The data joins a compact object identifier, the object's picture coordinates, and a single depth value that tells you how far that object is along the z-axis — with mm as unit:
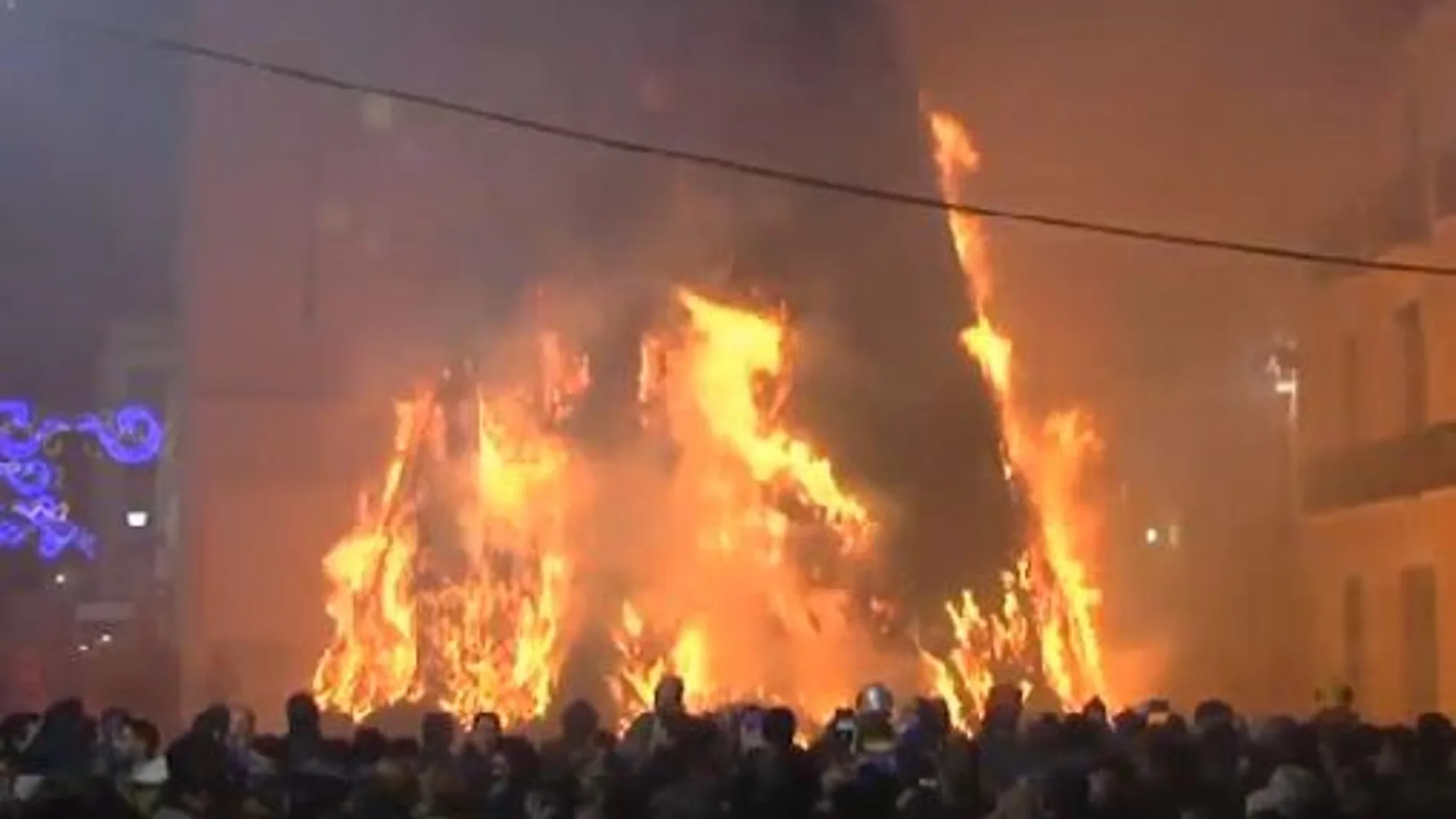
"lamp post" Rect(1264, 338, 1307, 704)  25812
